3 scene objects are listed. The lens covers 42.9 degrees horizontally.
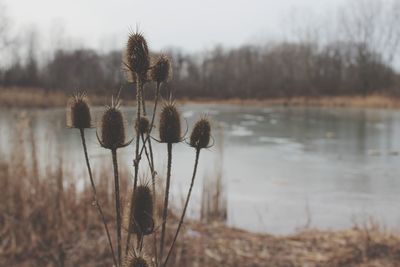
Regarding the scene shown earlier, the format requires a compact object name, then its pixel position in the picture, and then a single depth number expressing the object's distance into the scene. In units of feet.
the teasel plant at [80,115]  3.32
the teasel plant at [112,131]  3.12
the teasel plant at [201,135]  3.56
